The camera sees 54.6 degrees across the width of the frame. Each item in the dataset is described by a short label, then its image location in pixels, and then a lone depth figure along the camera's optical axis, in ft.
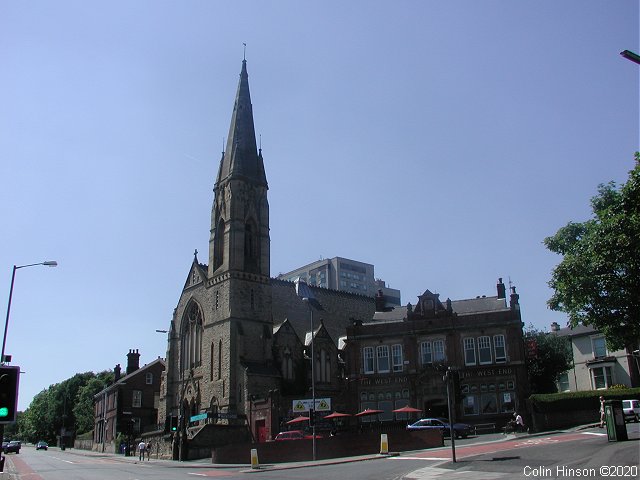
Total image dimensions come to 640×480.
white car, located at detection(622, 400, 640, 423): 125.08
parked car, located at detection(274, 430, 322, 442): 130.59
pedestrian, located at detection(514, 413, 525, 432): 129.90
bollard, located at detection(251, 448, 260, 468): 105.81
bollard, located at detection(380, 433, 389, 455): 104.47
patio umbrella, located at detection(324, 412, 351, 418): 147.43
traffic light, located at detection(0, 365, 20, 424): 39.82
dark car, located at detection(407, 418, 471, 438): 128.51
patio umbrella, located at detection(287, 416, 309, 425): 146.32
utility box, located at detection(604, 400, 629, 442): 77.56
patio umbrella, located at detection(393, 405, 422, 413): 144.86
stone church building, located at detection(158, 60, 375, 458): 179.42
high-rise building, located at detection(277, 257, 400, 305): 531.50
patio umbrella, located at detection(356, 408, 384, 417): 149.89
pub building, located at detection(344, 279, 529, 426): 154.10
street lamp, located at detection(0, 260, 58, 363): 92.64
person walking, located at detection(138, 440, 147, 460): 155.53
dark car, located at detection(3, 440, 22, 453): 232.94
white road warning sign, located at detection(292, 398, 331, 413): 156.35
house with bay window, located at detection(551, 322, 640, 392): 181.98
